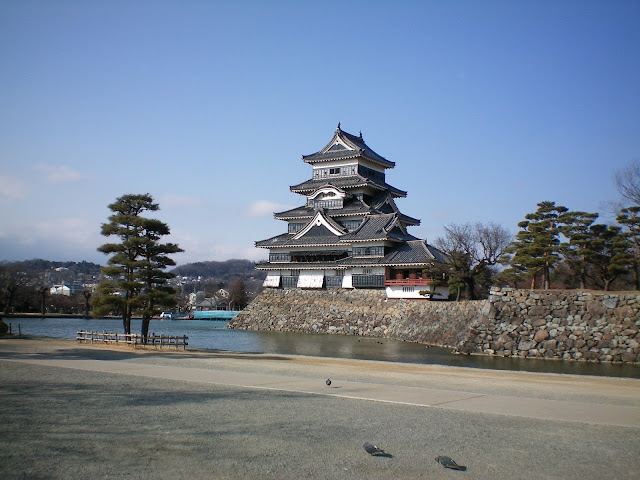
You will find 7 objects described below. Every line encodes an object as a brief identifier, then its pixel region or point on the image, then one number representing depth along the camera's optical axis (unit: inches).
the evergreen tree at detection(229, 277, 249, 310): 3959.2
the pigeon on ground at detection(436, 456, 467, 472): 270.4
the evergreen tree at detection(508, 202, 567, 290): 1275.8
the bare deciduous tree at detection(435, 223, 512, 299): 1539.1
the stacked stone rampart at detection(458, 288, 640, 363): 994.1
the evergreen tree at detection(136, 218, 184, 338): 1114.7
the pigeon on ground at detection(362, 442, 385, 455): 290.4
